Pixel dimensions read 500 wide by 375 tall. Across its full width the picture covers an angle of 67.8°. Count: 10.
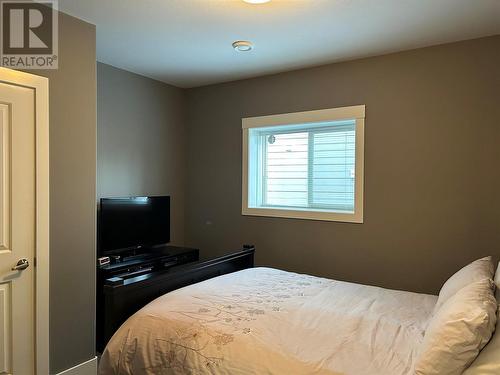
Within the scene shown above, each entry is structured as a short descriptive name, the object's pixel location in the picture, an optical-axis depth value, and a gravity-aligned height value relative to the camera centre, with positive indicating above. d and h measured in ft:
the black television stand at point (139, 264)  10.39 -2.49
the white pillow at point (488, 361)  4.37 -2.10
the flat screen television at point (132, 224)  11.20 -1.33
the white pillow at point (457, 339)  4.48 -1.90
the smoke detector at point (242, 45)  9.96 +3.76
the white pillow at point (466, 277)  6.36 -1.64
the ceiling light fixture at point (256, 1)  7.58 +3.74
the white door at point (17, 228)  7.54 -0.96
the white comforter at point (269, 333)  5.29 -2.42
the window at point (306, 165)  11.64 +0.66
